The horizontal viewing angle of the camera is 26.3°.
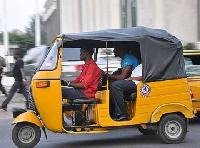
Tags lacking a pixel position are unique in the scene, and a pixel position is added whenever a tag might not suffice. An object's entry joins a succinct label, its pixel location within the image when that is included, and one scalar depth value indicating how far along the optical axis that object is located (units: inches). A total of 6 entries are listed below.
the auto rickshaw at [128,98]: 280.5
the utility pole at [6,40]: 1238.2
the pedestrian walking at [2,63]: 557.6
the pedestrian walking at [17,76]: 506.9
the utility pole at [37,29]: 1194.6
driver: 294.7
